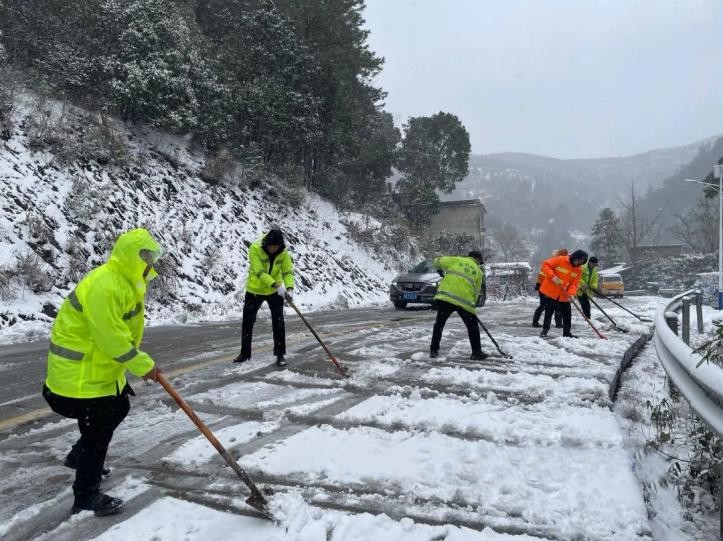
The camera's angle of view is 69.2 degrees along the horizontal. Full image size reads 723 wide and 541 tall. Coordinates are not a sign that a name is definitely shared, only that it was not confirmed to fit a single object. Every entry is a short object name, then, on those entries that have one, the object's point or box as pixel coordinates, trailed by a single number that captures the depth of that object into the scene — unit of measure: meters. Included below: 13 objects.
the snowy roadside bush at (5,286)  9.72
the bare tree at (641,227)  58.83
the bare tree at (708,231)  50.16
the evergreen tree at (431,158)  34.22
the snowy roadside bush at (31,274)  10.19
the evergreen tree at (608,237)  61.03
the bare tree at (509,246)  92.44
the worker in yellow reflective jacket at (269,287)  6.46
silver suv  14.64
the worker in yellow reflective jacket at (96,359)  2.77
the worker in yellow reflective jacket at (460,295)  7.11
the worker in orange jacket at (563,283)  9.34
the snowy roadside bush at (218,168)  19.09
